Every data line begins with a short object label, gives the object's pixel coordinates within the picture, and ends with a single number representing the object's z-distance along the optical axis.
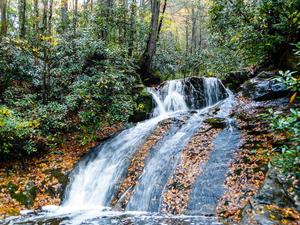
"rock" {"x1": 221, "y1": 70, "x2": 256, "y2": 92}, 14.77
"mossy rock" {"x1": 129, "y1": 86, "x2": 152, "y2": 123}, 12.66
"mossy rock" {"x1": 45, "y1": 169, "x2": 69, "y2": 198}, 8.14
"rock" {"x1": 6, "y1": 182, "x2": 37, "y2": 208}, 7.63
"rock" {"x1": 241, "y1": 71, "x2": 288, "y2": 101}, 11.06
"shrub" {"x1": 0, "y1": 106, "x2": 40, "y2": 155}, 8.38
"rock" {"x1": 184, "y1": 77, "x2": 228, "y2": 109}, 14.09
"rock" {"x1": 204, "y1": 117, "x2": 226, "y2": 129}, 10.04
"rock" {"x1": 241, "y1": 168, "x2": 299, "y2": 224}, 5.03
